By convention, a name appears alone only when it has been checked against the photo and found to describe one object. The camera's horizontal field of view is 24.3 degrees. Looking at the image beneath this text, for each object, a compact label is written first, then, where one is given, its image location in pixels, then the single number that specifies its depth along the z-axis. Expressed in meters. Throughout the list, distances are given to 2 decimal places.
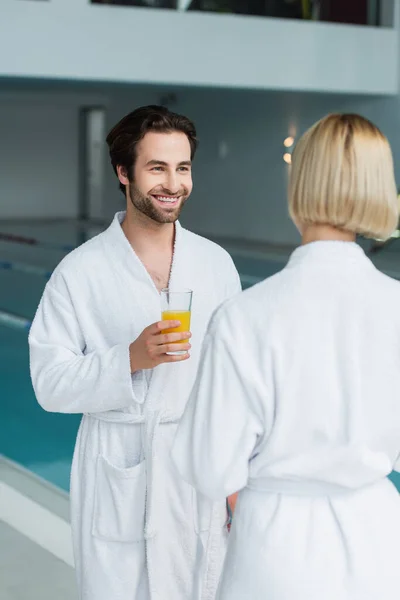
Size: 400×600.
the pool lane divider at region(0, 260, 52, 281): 11.05
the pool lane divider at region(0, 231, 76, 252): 13.78
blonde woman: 1.33
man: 1.94
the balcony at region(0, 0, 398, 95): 10.00
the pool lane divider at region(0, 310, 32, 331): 7.98
